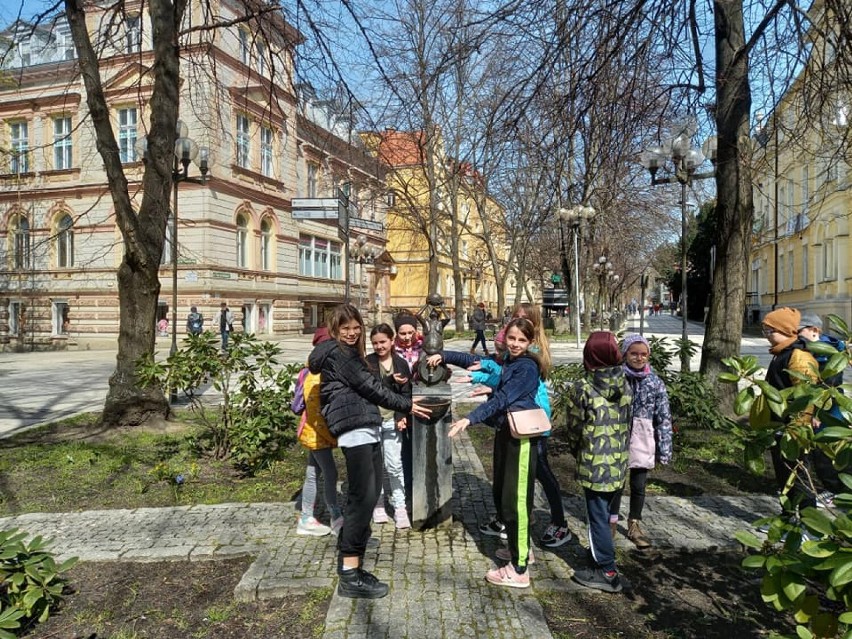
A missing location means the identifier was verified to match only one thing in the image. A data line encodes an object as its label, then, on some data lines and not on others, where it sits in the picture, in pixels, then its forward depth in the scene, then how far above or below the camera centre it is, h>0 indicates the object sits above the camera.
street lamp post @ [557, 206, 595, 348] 20.03 +3.32
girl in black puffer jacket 3.48 -0.71
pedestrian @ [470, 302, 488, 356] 18.34 -0.46
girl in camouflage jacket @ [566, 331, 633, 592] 3.53 -0.86
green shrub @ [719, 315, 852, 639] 1.51 -0.58
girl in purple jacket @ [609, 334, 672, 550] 4.12 -0.87
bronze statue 4.40 -0.34
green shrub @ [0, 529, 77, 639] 2.99 -1.46
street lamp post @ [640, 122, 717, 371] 11.29 +3.11
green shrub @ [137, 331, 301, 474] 6.05 -0.86
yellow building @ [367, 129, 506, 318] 25.75 +4.52
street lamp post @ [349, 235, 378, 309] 25.42 +2.57
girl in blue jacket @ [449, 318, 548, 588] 3.49 -0.88
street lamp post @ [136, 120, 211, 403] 10.32 +2.93
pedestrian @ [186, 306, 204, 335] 21.64 -0.54
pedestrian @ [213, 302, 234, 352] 22.26 -0.57
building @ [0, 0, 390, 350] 25.11 +3.95
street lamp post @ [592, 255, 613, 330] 30.41 +2.13
